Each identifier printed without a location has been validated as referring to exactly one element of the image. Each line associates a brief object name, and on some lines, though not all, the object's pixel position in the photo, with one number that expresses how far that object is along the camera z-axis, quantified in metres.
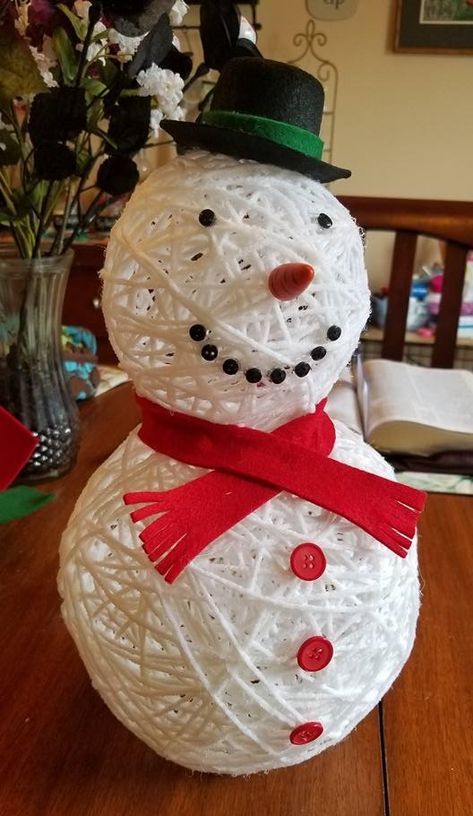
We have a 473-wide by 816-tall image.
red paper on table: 0.49
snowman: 0.30
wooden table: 0.36
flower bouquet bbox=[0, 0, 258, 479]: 0.47
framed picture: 1.80
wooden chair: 1.17
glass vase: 0.61
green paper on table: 0.52
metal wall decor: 1.86
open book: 0.75
